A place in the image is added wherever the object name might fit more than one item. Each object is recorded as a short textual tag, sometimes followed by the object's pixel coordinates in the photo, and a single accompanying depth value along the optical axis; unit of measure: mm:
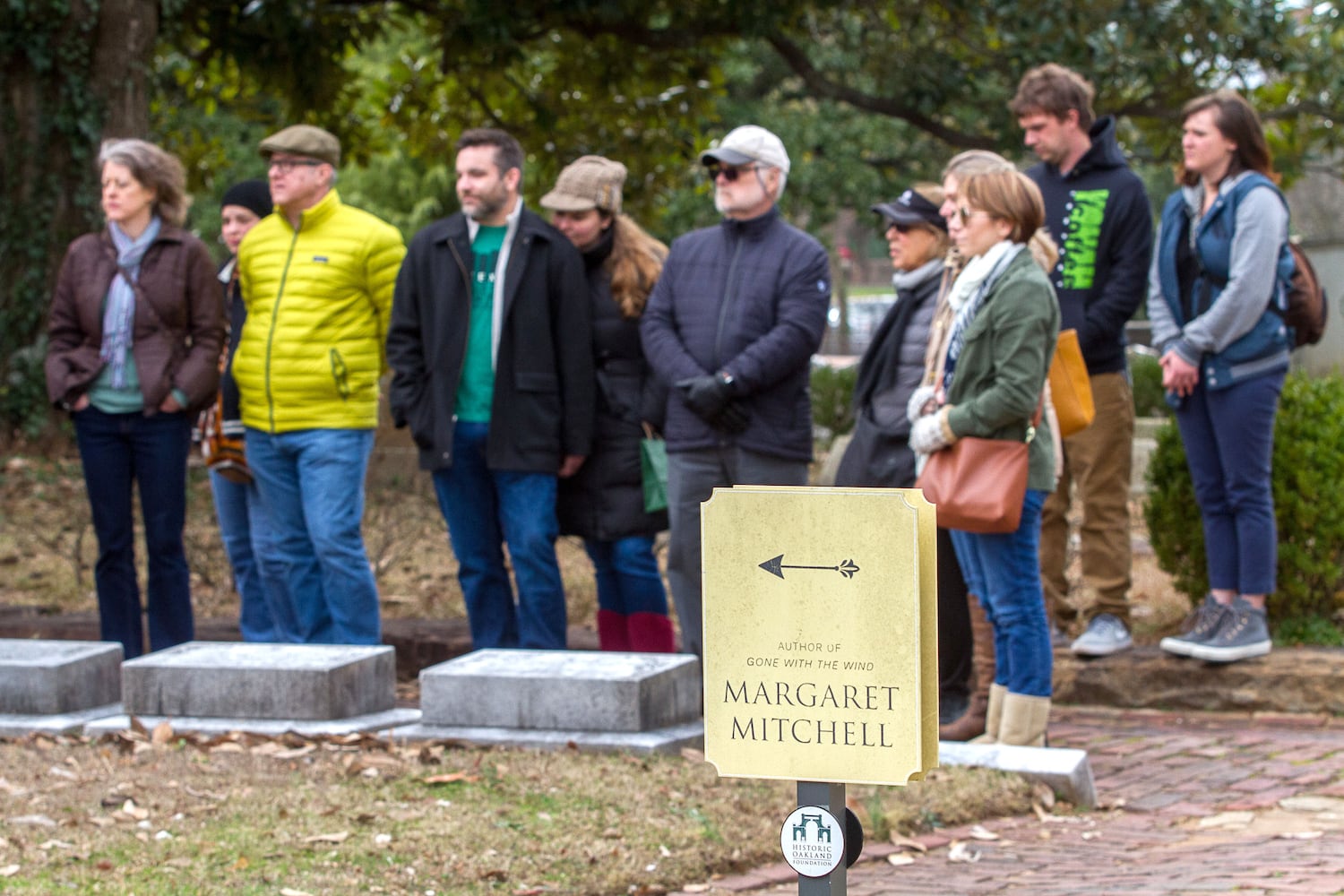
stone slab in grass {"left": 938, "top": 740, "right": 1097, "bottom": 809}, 10631
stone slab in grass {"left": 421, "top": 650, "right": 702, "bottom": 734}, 10928
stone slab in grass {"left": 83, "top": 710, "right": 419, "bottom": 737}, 11247
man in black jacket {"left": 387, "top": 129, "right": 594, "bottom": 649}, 12962
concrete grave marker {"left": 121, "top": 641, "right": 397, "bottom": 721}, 11396
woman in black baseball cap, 12227
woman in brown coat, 13415
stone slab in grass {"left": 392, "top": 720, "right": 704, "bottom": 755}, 10720
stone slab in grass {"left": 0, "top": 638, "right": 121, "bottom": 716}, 11826
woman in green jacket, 10883
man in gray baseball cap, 12435
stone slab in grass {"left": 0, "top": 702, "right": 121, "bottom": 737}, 11500
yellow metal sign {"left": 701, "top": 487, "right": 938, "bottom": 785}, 5527
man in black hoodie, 13333
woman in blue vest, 12680
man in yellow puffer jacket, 13200
